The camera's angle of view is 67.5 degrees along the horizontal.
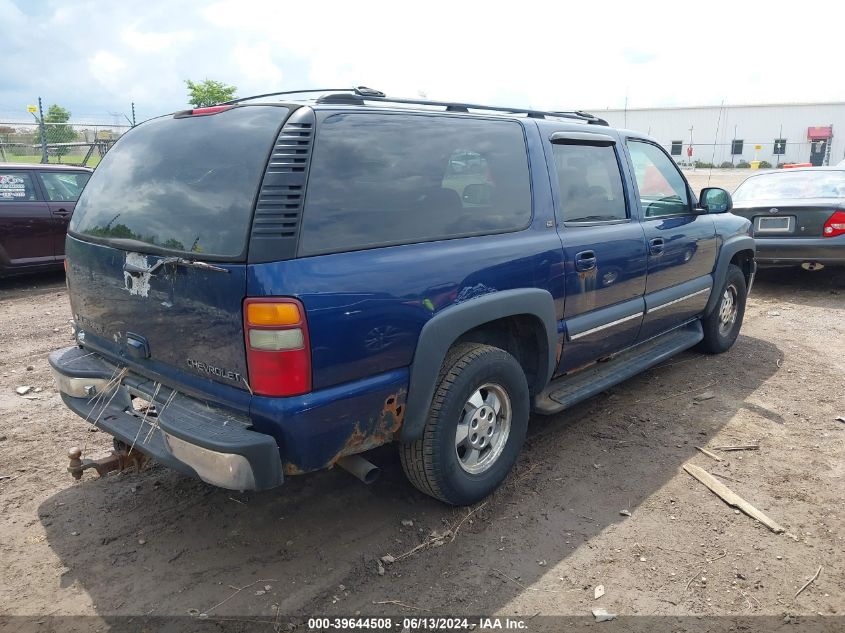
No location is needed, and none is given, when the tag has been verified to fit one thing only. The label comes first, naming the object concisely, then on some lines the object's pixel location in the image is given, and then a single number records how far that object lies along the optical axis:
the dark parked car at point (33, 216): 7.93
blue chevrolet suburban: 2.38
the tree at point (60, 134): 15.70
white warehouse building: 52.00
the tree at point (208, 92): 37.81
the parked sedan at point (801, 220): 7.55
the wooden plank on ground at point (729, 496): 3.11
